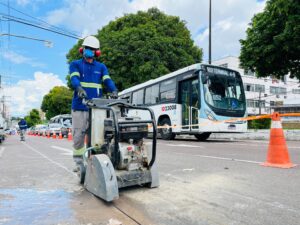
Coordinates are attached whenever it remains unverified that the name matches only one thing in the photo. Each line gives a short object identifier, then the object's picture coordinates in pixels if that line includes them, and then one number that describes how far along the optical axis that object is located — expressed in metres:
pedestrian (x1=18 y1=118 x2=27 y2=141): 15.95
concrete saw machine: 2.58
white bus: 10.33
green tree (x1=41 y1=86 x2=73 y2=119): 49.91
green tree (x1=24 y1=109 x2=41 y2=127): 89.18
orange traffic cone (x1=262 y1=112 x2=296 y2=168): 4.27
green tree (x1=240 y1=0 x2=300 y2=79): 11.42
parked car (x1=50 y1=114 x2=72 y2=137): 19.29
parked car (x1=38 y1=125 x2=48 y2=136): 27.36
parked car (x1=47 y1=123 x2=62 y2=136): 21.27
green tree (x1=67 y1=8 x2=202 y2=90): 19.42
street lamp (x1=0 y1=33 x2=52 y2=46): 11.82
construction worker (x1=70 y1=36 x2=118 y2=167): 3.42
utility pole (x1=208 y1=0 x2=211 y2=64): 16.56
